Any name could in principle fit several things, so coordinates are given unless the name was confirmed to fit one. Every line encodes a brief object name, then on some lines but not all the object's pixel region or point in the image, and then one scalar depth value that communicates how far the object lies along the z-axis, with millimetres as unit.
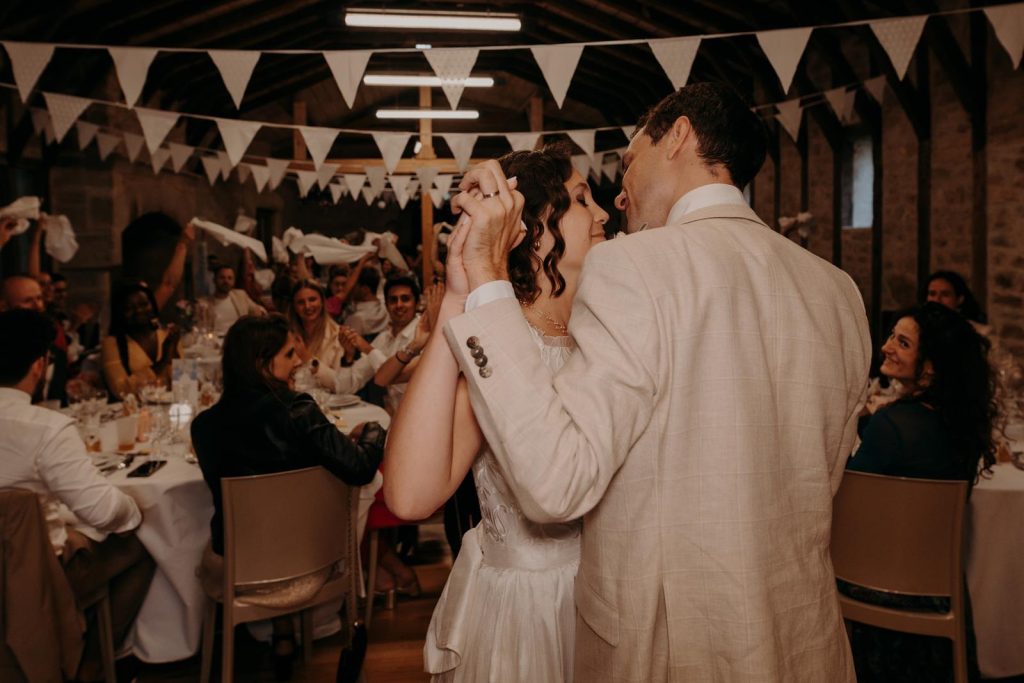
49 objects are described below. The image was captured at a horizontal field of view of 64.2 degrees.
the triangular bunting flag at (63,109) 5668
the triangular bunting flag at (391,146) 7402
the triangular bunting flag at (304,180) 10812
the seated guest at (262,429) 2709
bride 1403
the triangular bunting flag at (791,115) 7039
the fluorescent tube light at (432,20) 6043
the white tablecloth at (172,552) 2832
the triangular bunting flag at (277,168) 9625
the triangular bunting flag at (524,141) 8164
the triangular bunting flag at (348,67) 4516
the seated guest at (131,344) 4352
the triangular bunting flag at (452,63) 4578
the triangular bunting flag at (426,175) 10688
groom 957
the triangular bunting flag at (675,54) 4402
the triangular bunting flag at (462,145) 8047
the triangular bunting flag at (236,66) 4535
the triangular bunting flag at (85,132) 7628
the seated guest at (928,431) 2480
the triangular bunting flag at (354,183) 11367
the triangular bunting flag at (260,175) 10161
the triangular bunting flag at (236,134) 6554
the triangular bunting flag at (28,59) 4207
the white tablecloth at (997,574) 2643
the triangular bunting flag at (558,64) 4457
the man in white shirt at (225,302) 7233
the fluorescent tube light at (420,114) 8380
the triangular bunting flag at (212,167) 9920
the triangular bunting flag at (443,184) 11648
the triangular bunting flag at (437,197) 11784
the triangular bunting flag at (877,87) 6800
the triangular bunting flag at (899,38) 4227
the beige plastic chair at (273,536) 2537
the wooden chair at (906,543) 2359
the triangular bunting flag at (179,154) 8520
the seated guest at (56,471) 2385
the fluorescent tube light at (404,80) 7271
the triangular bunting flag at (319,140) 6844
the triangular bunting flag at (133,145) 8316
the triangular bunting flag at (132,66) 4414
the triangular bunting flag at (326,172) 10109
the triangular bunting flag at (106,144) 8062
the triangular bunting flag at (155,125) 5957
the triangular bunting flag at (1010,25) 3975
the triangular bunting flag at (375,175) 10670
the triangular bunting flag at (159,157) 8504
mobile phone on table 2885
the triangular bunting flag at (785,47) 4297
